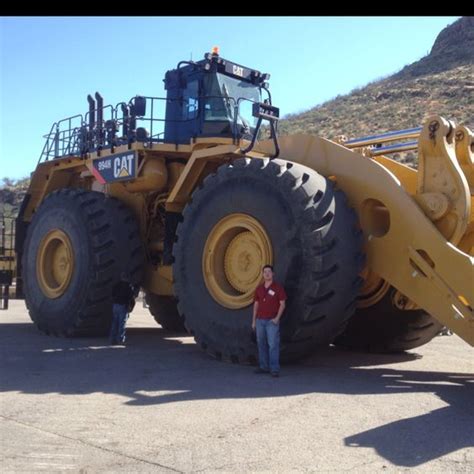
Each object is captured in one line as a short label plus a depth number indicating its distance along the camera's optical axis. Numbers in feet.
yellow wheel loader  23.63
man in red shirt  23.59
